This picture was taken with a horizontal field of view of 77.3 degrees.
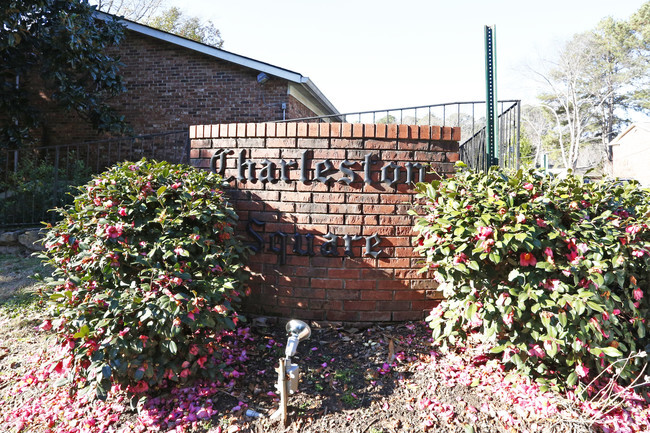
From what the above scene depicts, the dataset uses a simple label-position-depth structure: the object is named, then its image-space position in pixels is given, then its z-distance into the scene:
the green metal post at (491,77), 3.82
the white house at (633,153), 27.48
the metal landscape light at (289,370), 2.23
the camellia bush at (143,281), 2.28
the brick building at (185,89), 9.52
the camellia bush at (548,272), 2.32
